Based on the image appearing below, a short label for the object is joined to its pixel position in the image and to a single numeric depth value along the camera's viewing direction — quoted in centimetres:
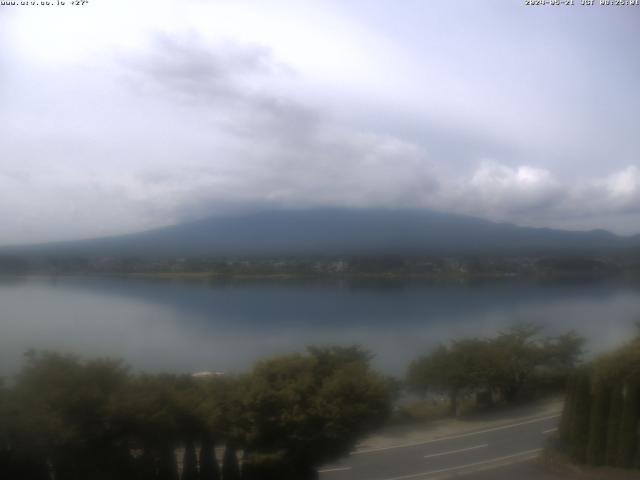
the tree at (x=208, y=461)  743
